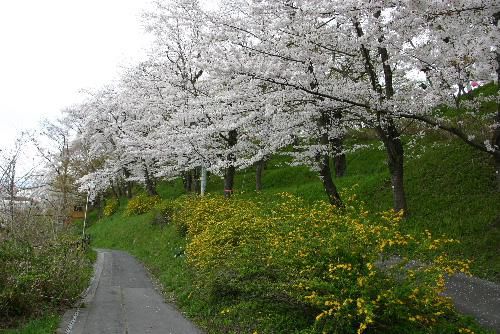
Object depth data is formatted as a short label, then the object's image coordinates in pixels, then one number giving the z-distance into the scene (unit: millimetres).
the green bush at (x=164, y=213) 19391
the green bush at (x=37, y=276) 7547
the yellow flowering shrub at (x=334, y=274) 4977
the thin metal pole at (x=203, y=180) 19839
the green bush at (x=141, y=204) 27986
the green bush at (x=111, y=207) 37031
